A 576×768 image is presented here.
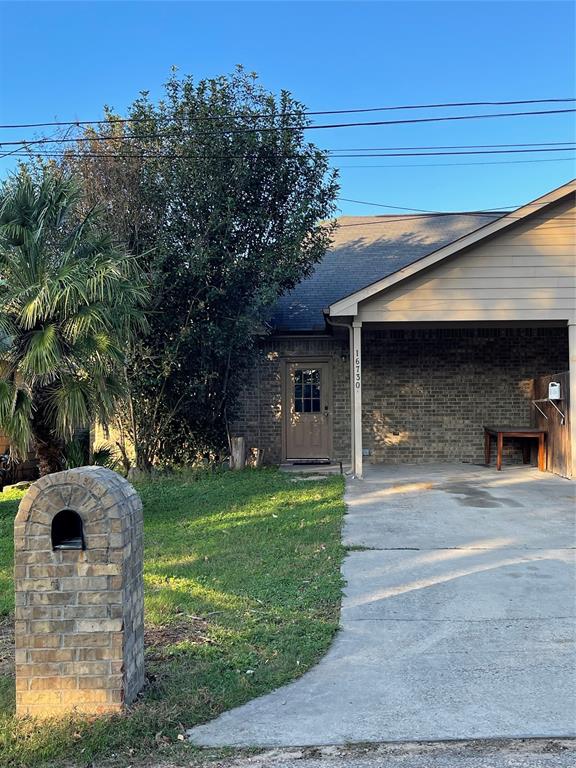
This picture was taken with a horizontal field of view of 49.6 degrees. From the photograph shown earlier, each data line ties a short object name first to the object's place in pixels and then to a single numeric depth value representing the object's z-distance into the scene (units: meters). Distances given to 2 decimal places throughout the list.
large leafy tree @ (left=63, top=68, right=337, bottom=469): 10.96
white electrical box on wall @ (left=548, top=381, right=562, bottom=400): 11.03
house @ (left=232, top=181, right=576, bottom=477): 13.75
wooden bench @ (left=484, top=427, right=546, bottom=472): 11.78
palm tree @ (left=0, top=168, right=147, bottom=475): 7.55
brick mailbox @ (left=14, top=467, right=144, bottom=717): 3.22
